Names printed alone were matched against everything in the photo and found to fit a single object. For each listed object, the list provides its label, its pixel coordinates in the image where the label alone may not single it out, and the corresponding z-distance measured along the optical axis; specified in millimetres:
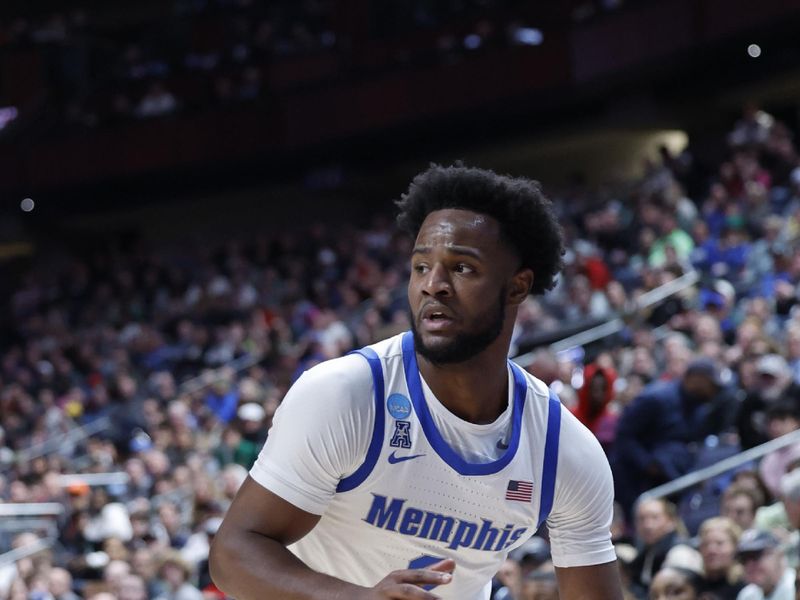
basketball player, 6508
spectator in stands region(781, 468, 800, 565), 9703
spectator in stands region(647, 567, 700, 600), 12203
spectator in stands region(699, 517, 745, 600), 12469
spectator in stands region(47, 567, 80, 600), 19000
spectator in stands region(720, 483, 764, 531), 13789
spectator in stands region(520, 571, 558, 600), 12133
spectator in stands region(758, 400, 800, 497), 14227
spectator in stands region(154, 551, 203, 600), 17359
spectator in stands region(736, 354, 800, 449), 15812
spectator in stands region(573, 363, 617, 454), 16937
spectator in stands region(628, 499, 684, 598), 13742
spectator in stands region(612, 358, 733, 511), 15891
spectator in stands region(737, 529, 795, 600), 12117
